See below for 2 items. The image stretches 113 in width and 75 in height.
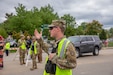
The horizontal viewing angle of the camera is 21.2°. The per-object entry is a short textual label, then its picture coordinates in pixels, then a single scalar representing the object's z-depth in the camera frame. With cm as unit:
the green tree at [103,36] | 6914
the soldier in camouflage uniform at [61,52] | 413
